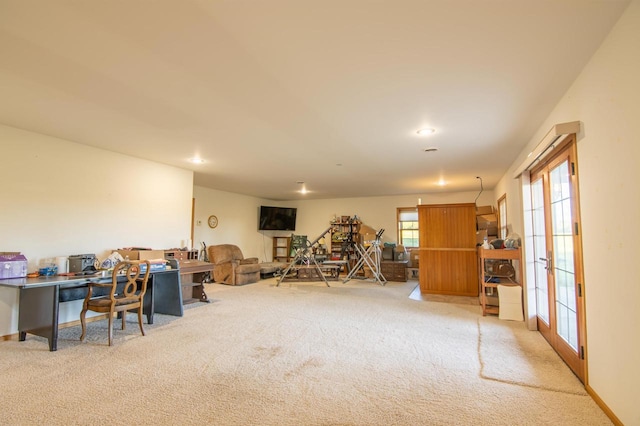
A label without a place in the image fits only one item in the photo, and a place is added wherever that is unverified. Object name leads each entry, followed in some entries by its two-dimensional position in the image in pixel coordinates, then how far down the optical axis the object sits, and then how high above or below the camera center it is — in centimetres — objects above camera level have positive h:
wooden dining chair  357 -77
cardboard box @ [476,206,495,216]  829 +64
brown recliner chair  777 -83
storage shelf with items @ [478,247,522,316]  477 -61
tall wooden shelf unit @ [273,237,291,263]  1104 -47
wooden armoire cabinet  649 -31
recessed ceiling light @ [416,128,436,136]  381 +126
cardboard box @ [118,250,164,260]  476 -29
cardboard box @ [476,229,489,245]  777 -2
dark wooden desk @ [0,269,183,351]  331 -75
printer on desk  403 -36
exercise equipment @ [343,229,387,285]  835 -71
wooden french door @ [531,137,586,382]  264 -23
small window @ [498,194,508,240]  637 +39
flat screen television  1041 +54
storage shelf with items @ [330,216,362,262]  972 -8
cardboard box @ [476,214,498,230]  744 +33
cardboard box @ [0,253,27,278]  349 -34
